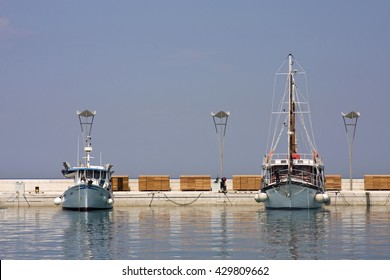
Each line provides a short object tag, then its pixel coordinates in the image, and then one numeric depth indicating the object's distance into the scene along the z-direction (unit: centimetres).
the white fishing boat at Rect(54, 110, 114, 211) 6078
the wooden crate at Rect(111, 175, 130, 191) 7306
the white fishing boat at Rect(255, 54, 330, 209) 5962
